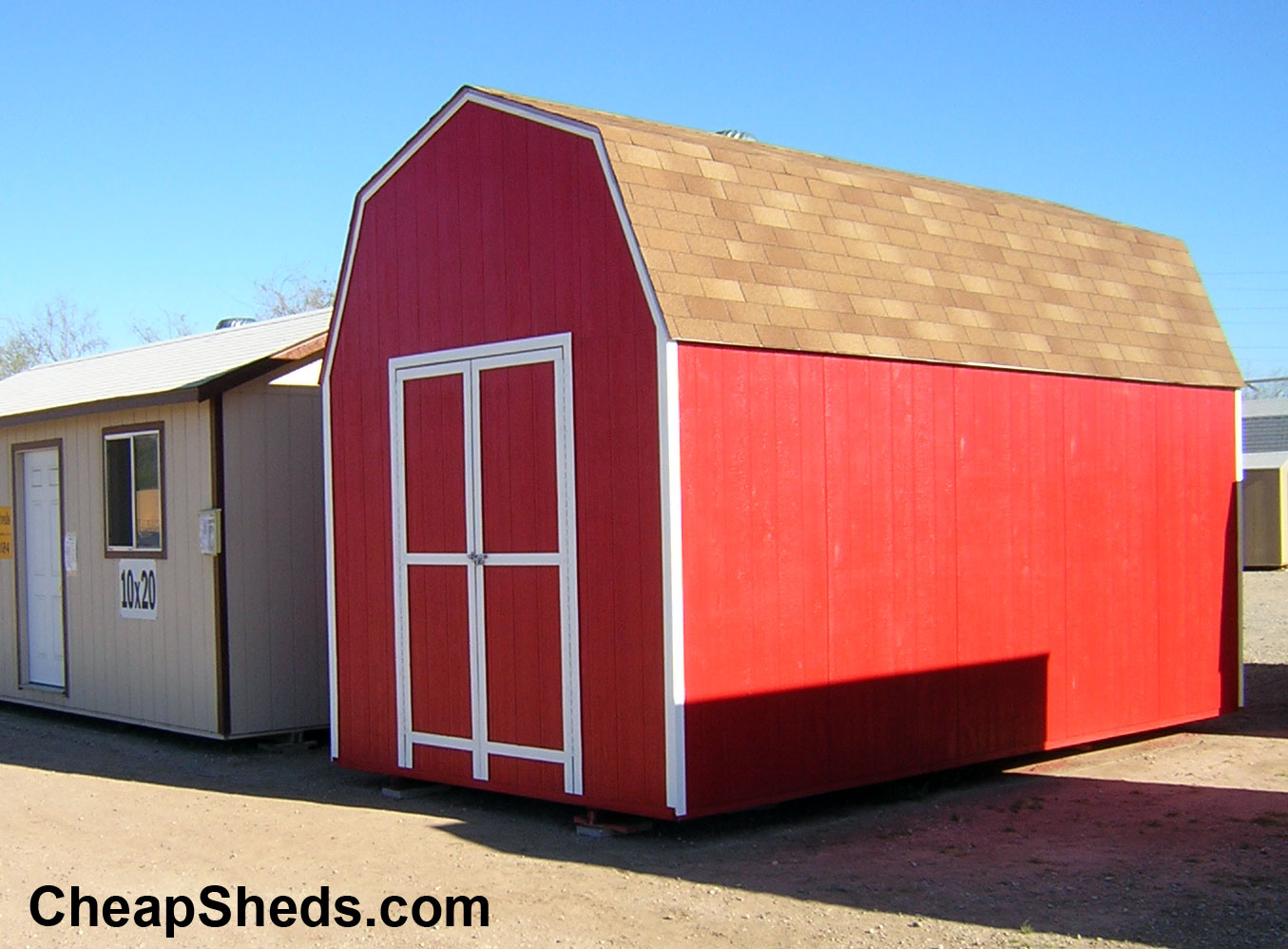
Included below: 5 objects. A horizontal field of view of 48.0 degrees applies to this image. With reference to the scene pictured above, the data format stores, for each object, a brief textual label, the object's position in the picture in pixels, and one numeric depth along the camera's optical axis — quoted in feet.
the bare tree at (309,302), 132.36
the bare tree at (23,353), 144.56
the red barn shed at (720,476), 25.09
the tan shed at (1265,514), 88.99
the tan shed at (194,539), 35.94
